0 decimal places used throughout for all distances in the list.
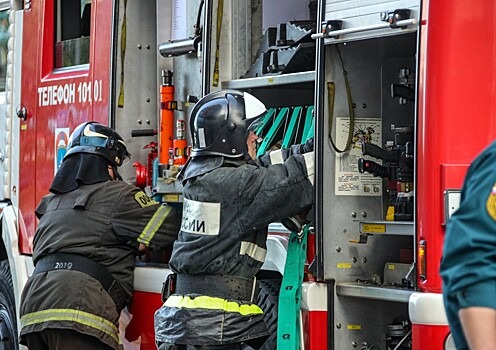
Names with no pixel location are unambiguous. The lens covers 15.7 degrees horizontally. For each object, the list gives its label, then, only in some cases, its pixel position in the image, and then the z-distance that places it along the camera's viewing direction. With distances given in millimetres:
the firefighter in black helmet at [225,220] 7633
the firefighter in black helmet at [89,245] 9224
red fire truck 6692
